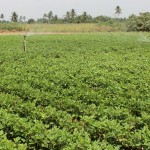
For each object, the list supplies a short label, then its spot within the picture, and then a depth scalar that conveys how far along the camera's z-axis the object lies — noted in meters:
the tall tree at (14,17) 104.75
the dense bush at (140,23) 63.29
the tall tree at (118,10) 112.19
